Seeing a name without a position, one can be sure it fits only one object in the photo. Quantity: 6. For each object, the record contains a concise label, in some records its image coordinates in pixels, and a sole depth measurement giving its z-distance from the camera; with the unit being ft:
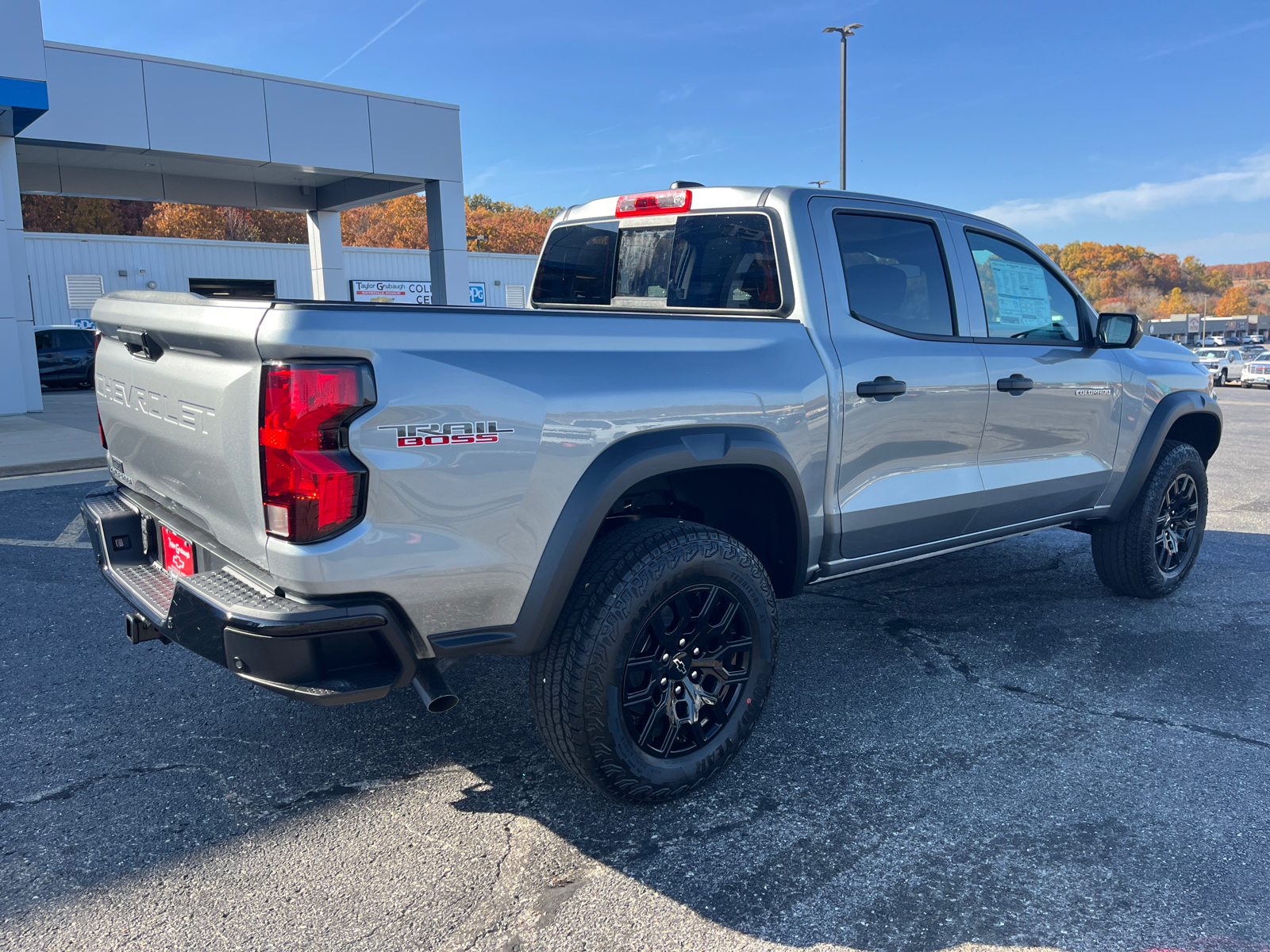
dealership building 48.14
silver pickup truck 7.45
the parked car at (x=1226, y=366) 108.68
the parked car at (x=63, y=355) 72.79
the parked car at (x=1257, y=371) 102.32
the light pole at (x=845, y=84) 81.97
